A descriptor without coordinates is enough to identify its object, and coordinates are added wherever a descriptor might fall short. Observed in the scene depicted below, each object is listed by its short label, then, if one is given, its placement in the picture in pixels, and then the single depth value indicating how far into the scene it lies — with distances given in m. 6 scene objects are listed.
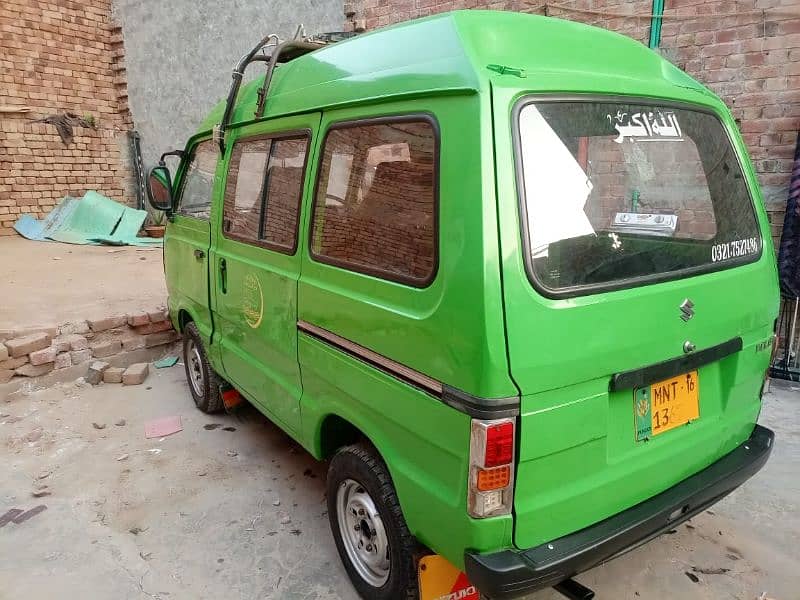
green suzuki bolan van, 1.62
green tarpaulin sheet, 9.29
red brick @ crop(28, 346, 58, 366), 4.50
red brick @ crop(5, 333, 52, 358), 4.43
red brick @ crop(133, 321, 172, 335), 5.15
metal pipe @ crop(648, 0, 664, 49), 4.32
